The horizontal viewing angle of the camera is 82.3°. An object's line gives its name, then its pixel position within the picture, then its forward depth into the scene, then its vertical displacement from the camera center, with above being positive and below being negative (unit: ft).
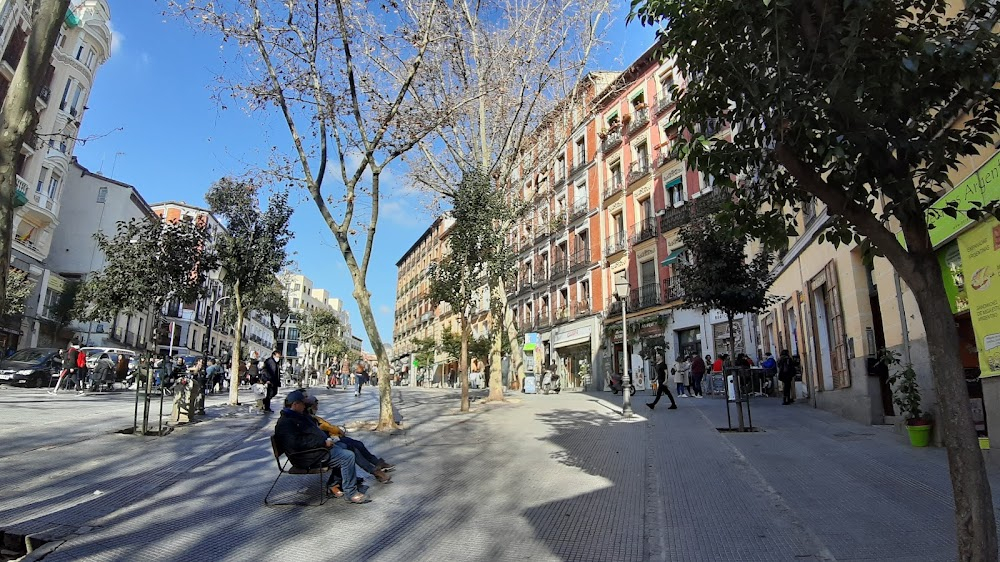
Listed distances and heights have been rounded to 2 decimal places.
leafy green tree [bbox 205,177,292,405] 52.65 +13.96
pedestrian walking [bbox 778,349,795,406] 49.08 +1.70
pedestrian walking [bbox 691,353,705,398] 64.75 +2.48
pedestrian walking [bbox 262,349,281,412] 44.93 +0.95
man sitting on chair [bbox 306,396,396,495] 20.39 -2.09
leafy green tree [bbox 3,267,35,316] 81.00 +13.47
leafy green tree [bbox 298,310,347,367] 168.25 +17.91
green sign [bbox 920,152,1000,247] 20.11 +7.49
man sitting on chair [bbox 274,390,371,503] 18.26 -1.87
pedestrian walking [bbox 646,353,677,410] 44.55 +1.03
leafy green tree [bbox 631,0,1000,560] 10.24 +6.00
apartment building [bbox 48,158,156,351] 125.49 +36.57
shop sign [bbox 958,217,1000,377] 20.48 +4.12
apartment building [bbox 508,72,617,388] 107.34 +26.46
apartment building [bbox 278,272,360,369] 331.12 +50.55
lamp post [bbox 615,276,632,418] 42.14 +7.96
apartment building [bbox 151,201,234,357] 182.60 +22.34
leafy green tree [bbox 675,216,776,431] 38.34 +7.92
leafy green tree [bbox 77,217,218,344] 46.57 +10.15
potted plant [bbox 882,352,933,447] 24.50 -0.54
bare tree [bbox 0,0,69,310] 13.00 +6.45
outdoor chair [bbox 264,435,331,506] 18.21 -2.52
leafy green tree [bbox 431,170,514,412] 53.36 +13.42
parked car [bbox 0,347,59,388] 66.13 +2.15
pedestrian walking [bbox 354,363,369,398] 76.54 +2.23
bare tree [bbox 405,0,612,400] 59.31 +31.53
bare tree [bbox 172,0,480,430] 35.83 +17.26
